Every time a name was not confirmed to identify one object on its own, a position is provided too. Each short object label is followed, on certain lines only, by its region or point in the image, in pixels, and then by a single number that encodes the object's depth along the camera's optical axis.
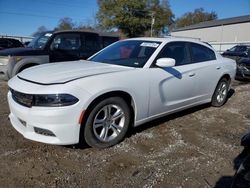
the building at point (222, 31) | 39.06
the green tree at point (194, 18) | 78.56
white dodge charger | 2.98
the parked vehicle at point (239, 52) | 12.47
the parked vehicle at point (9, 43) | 13.69
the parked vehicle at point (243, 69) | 8.92
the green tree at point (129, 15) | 49.38
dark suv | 6.61
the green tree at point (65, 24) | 56.61
